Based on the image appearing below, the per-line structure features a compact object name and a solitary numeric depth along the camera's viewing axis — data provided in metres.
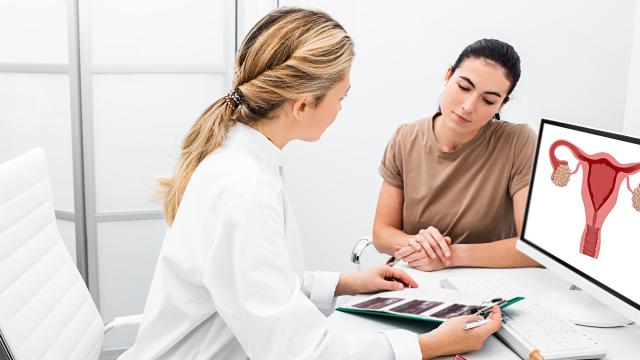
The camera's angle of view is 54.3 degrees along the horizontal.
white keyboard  1.15
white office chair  1.14
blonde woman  0.98
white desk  1.19
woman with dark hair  1.70
